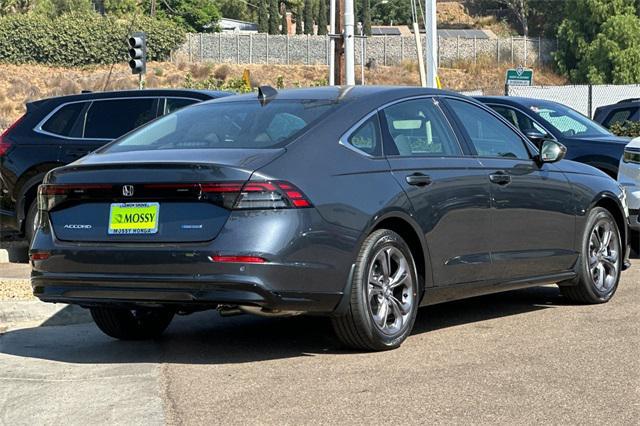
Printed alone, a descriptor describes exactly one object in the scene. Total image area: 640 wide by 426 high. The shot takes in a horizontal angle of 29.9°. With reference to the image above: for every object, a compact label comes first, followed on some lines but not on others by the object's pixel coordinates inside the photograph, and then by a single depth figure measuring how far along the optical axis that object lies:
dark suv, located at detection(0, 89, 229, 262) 12.68
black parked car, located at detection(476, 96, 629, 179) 14.65
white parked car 11.63
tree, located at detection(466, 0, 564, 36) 96.03
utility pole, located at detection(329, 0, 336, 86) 25.48
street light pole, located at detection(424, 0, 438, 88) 25.94
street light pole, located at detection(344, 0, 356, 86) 23.53
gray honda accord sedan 6.50
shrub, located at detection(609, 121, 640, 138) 21.28
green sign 33.91
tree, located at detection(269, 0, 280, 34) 99.97
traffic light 28.14
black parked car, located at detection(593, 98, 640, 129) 20.52
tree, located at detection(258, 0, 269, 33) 100.31
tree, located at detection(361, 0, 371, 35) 94.76
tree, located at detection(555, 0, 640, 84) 70.50
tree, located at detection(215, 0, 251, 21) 119.81
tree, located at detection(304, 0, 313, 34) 103.44
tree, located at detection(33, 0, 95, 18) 93.69
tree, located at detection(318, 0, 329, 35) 102.62
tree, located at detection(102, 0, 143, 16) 98.44
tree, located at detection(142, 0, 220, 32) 98.56
